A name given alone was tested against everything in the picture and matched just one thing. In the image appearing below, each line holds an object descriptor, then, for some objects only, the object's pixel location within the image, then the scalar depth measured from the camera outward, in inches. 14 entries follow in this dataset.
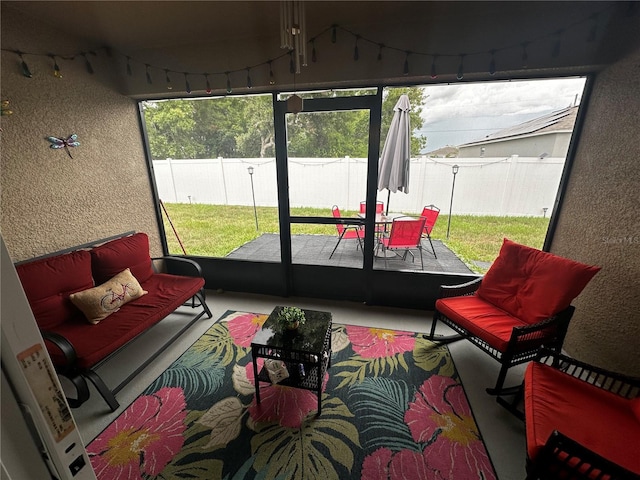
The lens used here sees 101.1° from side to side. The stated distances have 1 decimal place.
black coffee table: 64.0
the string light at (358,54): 75.1
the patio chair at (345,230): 115.7
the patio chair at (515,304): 70.6
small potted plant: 69.8
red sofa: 66.3
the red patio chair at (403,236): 116.4
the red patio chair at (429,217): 120.7
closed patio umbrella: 103.1
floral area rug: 55.9
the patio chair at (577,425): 40.5
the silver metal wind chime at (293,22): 64.2
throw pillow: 78.1
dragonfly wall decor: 85.9
